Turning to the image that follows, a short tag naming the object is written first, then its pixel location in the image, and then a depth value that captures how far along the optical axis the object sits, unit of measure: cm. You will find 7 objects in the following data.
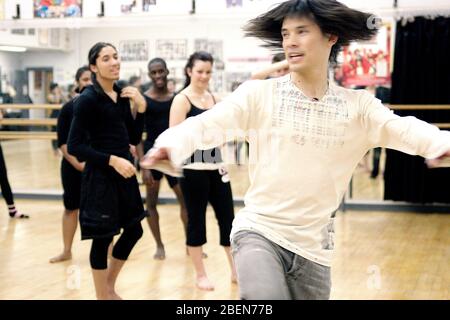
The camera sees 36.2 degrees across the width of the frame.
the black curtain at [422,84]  774
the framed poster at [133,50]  860
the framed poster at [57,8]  813
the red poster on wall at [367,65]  796
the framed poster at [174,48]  858
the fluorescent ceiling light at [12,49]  857
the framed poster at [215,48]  852
